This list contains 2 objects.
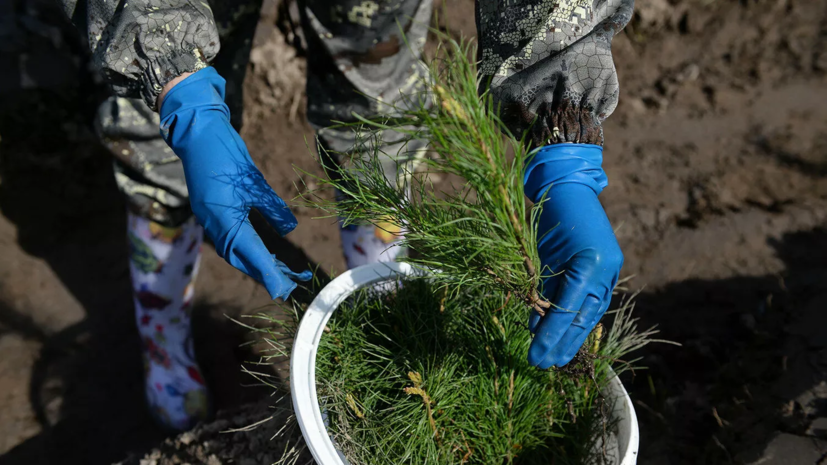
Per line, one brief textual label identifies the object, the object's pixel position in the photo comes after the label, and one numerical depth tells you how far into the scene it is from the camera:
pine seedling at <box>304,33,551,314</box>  0.77
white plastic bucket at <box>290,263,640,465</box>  0.93
